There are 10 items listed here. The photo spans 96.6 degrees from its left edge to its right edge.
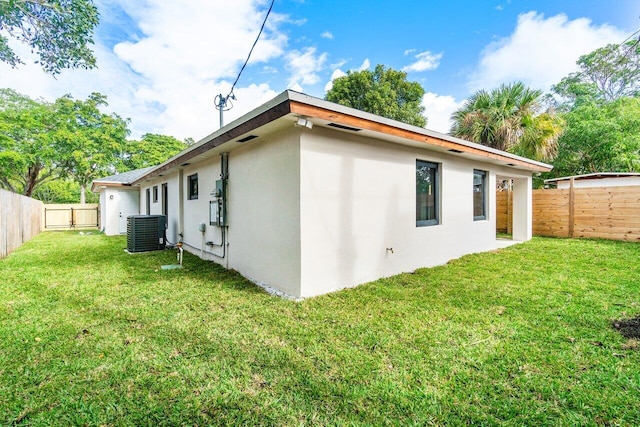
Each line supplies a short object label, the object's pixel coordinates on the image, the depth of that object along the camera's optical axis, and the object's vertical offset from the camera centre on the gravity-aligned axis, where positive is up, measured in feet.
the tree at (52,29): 19.31 +13.31
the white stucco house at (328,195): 12.18 +0.73
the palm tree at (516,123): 32.78 +9.92
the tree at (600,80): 56.80 +26.73
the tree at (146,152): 78.79 +16.28
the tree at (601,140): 37.99 +9.60
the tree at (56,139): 52.75 +14.08
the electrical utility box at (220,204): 17.78 +0.31
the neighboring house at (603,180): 29.76 +3.09
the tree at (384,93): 57.16 +24.06
